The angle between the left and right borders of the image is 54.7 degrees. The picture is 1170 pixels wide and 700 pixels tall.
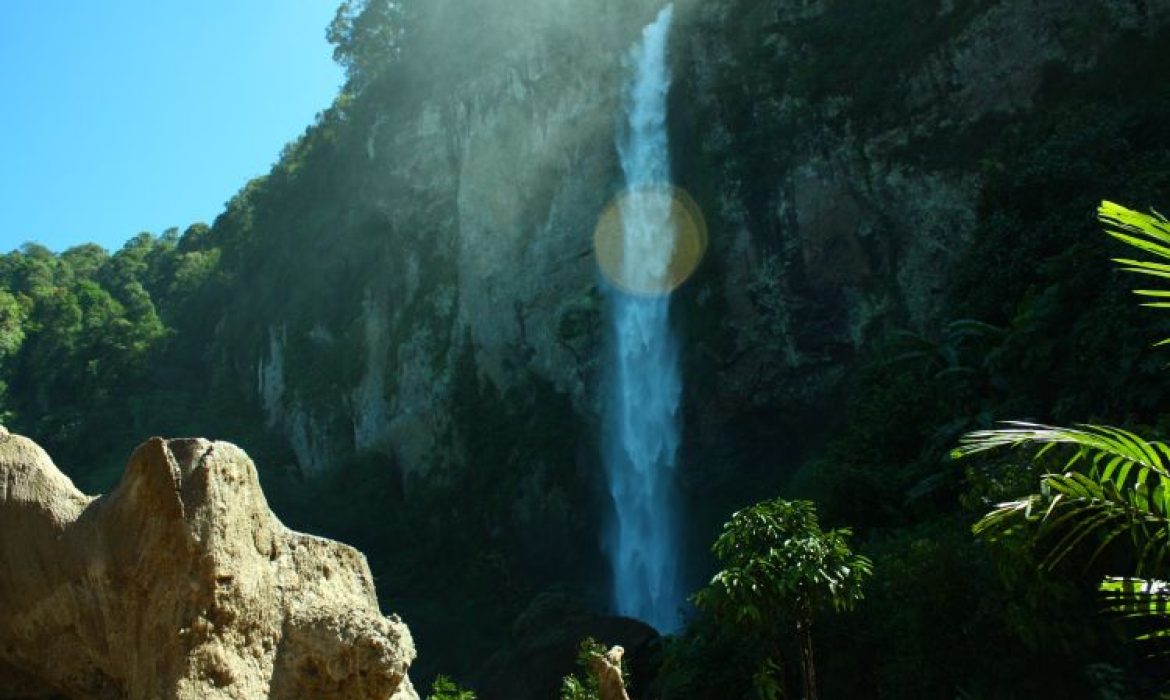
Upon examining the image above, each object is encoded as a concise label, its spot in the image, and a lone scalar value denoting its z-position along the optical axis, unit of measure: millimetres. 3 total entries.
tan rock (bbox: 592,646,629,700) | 10008
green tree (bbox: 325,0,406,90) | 56312
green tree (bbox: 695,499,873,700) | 11836
